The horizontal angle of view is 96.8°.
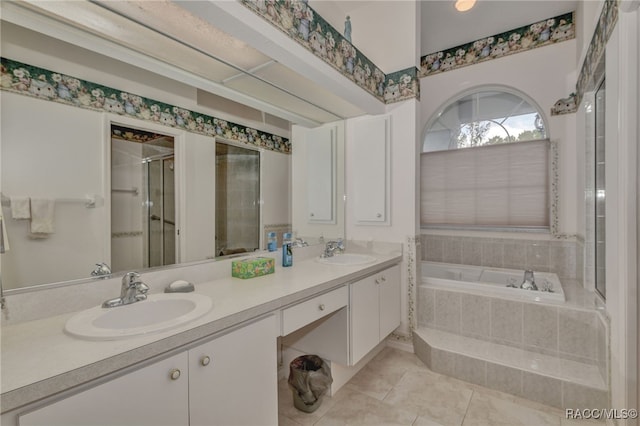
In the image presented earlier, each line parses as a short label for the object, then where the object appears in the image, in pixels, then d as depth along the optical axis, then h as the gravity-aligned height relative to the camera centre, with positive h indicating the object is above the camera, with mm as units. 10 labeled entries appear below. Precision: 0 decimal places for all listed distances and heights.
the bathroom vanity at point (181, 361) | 690 -447
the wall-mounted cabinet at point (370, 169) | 2549 +393
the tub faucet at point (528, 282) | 2544 -661
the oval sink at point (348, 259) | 2163 -381
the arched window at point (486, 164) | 2975 +529
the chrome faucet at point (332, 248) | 2358 -308
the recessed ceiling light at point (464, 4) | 1999 +1471
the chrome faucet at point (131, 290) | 1108 -312
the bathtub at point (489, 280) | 2197 -659
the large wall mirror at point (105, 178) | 992 +151
